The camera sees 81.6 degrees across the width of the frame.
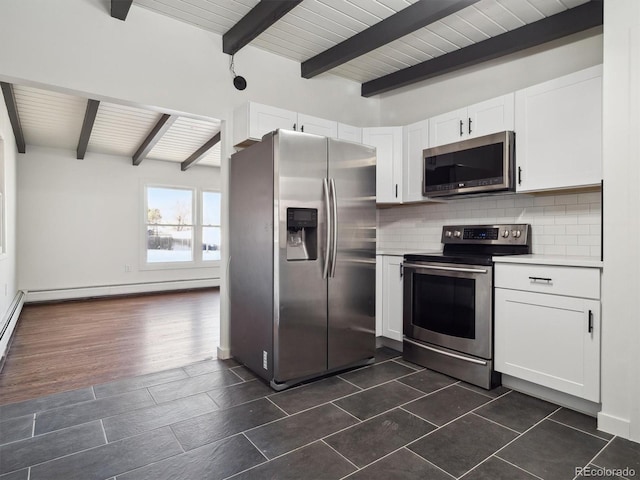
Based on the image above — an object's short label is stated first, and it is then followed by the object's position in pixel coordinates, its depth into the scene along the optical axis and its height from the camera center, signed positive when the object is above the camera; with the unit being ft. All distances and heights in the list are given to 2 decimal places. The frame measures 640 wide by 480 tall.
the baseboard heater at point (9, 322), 10.82 -3.06
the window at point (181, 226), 23.75 +0.69
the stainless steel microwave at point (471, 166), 8.98 +1.83
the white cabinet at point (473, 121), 9.14 +3.04
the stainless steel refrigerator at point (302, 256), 8.37 -0.48
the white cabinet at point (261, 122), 9.80 +3.17
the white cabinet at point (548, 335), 6.97 -2.01
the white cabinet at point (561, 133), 7.71 +2.30
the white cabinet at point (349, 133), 11.60 +3.29
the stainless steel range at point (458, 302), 8.52 -1.64
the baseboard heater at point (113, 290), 19.85 -3.19
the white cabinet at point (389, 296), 10.72 -1.78
